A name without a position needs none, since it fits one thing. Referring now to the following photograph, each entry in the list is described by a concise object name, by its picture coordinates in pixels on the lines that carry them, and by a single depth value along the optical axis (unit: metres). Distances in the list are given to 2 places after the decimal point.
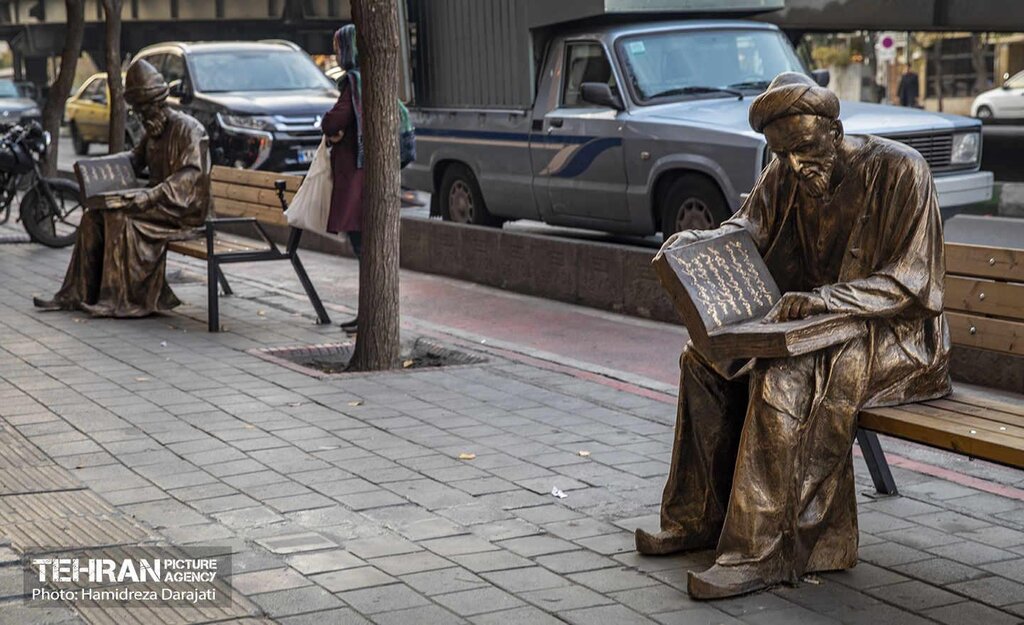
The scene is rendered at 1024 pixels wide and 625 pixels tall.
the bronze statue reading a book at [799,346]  4.61
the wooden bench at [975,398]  4.51
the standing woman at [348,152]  10.02
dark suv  17.90
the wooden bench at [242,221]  9.80
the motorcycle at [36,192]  14.21
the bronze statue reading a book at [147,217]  10.02
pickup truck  11.37
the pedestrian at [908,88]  40.12
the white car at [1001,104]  37.25
